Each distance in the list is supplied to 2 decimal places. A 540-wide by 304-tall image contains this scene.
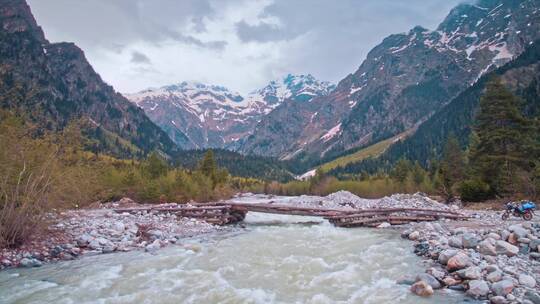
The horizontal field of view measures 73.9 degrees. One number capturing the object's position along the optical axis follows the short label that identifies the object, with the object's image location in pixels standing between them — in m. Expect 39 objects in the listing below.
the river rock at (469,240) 15.25
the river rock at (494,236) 16.04
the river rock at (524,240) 14.87
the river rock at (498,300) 9.53
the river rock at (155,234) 21.37
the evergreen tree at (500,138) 35.56
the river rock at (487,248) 13.80
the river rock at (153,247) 18.48
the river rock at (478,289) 10.37
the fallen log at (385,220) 28.92
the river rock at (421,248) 16.33
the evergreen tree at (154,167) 59.92
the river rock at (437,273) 12.09
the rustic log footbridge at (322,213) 28.98
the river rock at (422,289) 10.89
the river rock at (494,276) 10.95
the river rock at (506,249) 13.56
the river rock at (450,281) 11.53
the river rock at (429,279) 11.48
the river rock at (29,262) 14.62
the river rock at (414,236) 20.56
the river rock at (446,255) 13.74
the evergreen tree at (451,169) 49.19
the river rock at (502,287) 10.05
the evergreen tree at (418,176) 75.56
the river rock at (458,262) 12.51
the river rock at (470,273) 11.43
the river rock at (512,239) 15.27
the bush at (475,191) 36.84
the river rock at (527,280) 10.38
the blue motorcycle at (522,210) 22.59
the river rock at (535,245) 13.84
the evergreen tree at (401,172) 83.58
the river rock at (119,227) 22.09
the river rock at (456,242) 15.70
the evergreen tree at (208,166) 69.84
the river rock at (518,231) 15.45
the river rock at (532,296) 9.16
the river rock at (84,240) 18.34
